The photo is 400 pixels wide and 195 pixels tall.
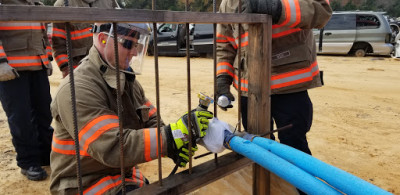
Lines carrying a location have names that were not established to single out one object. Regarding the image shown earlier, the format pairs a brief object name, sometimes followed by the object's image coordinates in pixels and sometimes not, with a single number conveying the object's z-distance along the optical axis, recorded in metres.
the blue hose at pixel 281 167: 1.19
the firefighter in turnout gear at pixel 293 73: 2.15
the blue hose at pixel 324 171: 1.06
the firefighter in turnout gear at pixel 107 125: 1.51
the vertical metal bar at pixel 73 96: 1.20
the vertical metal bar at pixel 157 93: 1.34
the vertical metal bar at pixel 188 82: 1.48
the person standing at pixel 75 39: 3.28
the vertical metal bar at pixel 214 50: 1.61
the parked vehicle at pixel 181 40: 12.06
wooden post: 1.74
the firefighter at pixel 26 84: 2.89
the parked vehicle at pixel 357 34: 10.74
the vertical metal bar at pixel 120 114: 1.29
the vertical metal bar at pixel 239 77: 1.75
